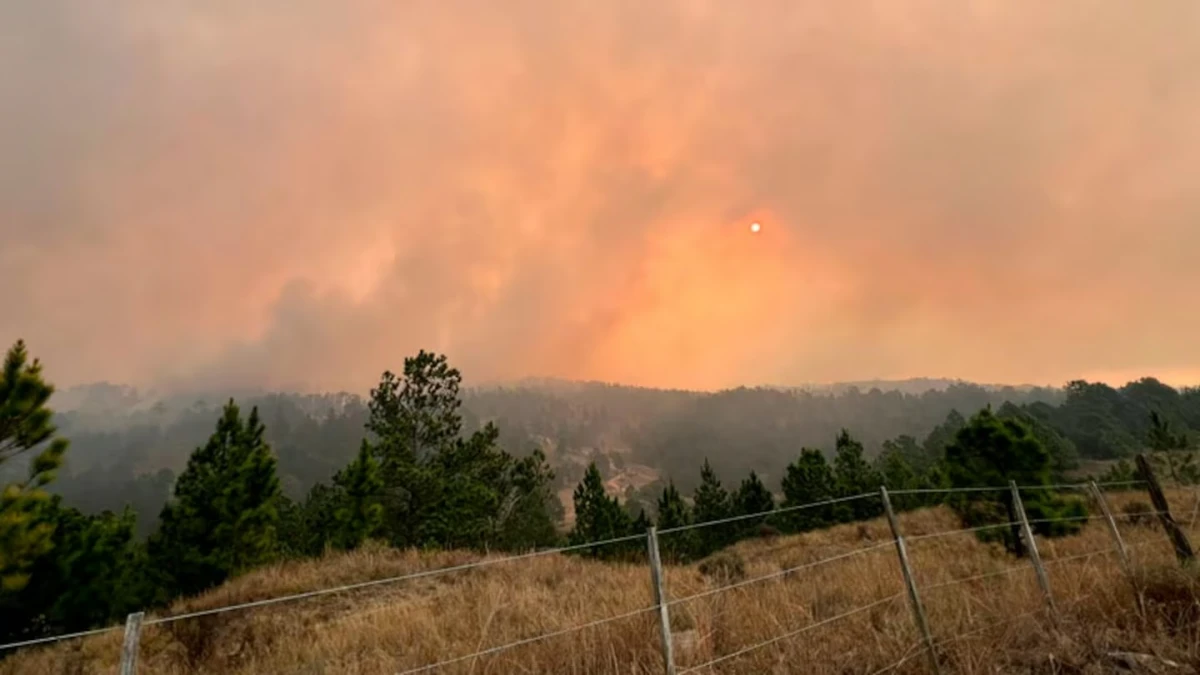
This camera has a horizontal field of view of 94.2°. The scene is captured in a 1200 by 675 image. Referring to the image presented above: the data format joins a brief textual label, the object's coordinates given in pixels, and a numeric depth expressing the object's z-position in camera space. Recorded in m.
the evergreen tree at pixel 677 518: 48.41
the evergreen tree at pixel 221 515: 25.66
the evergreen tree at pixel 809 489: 47.00
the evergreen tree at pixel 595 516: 48.22
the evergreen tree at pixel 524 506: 38.97
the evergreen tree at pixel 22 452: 11.27
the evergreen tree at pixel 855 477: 46.44
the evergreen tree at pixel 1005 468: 16.78
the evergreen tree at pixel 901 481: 49.03
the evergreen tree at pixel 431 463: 30.67
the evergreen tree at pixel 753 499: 53.53
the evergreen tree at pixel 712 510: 51.62
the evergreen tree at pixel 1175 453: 37.28
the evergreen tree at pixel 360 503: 30.23
